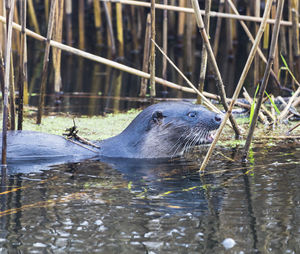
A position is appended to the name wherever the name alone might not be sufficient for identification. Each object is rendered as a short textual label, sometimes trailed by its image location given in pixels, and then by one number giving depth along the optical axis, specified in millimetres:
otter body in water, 9227
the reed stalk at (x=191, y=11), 11836
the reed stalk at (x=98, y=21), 19547
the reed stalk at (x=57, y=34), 11767
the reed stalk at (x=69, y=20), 18453
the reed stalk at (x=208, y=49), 7645
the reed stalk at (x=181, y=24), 18381
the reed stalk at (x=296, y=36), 11816
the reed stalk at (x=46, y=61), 9961
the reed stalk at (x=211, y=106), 9569
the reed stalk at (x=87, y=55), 10422
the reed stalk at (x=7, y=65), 8008
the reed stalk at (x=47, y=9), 19837
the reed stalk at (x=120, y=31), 17197
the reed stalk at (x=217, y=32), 15175
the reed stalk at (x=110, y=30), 16812
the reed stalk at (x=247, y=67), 6980
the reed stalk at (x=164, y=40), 12992
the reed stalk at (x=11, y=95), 9177
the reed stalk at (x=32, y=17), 19719
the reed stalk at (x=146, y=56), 12523
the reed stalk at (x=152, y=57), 10710
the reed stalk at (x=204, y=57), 9148
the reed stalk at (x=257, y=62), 13623
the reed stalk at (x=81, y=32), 19420
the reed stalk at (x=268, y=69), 6789
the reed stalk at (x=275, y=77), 12787
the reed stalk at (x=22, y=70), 9280
